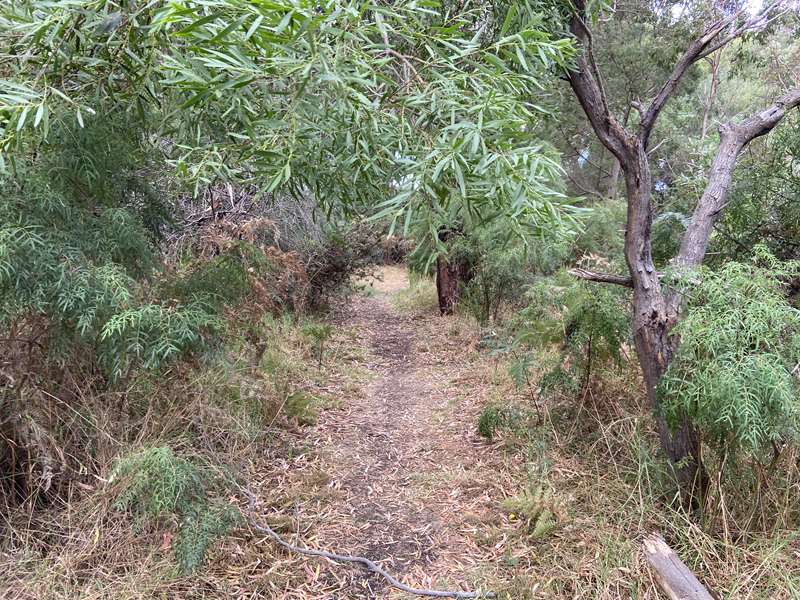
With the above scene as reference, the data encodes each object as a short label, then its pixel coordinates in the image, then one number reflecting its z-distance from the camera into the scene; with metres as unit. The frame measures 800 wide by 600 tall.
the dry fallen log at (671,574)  2.33
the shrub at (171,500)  2.55
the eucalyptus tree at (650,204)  3.03
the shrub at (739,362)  2.28
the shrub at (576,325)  3.59
